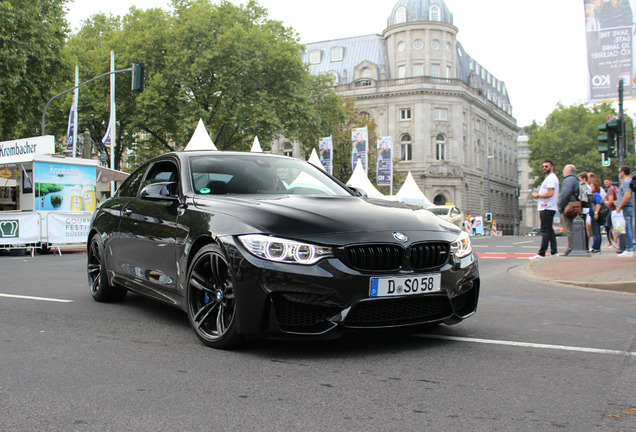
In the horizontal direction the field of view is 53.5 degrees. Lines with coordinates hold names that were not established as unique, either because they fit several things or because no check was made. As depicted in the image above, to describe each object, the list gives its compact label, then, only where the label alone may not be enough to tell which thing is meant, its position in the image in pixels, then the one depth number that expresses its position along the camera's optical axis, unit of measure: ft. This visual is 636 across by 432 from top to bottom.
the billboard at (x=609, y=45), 47.67
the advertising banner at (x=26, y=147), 67.05
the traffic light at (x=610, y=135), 53.06
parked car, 112.96
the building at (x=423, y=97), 227.40
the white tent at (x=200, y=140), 74.20
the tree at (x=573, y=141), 232.12
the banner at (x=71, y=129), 91.30
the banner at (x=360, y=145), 118.52
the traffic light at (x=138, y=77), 76.17
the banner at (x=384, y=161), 124.67
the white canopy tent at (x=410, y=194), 112.06
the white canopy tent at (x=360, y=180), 98.48
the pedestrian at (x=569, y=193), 39.11
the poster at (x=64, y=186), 62.03
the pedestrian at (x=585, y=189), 44.65
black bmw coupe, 12.59
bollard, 40.06
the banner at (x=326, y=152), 114.52
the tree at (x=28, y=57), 86.07
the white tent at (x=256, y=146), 79.78
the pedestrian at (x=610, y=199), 49.49
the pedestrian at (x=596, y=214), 48.11
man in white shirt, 39.81
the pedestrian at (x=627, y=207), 40.04
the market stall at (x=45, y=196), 58.34
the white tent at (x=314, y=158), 96.72
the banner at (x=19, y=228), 57.47
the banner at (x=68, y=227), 60.59
